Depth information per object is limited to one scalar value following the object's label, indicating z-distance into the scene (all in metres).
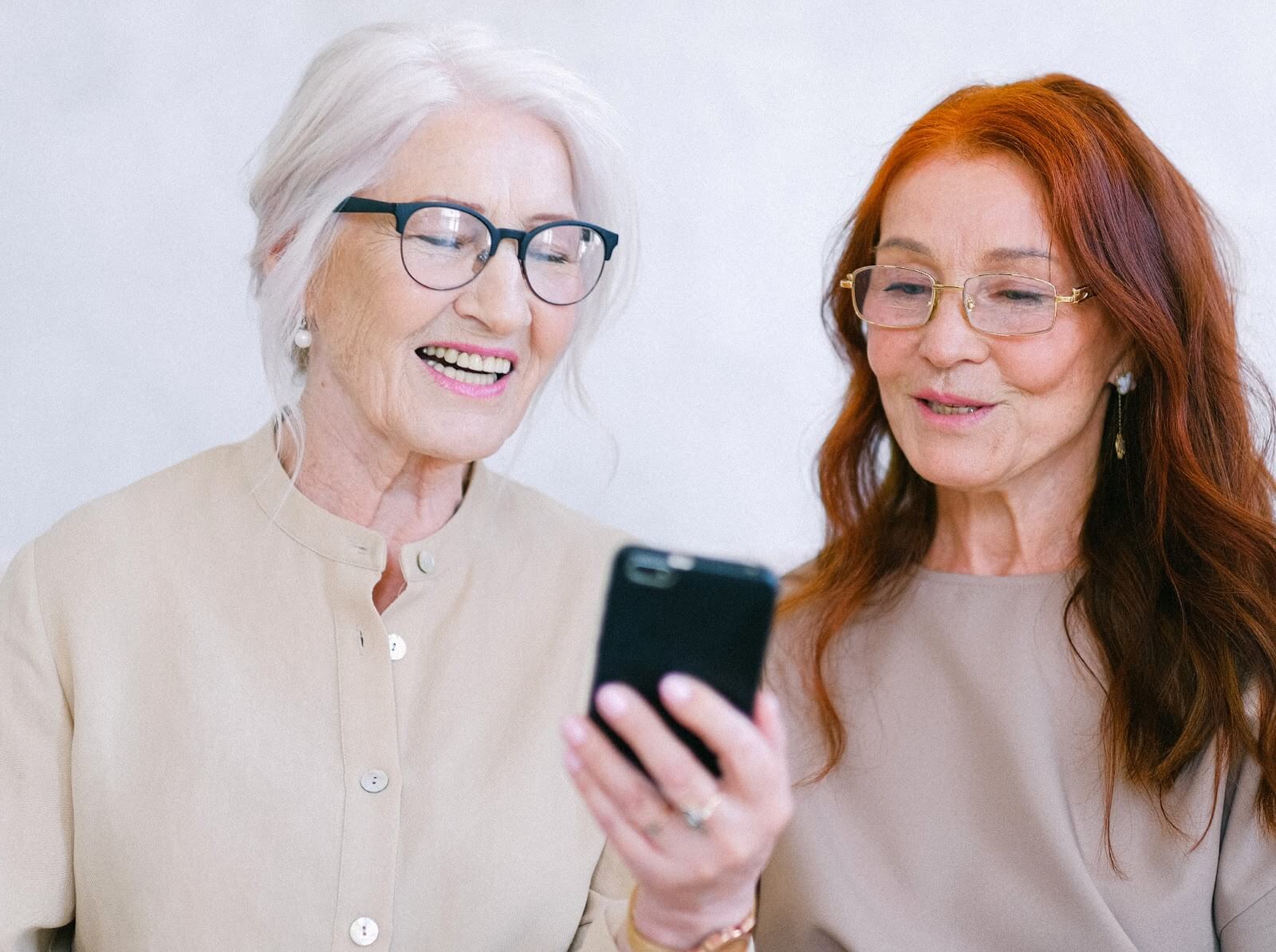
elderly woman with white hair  1.79
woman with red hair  1.87
